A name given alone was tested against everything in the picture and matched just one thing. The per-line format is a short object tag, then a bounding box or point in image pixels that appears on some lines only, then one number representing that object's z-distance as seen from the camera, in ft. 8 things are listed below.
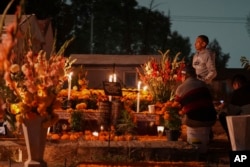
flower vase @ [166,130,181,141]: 36.19
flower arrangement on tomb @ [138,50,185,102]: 44.42
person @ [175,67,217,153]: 34.63
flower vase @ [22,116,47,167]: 25.99
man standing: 38.04
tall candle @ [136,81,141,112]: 41.68
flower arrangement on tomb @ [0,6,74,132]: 25.54
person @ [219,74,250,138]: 35.58
